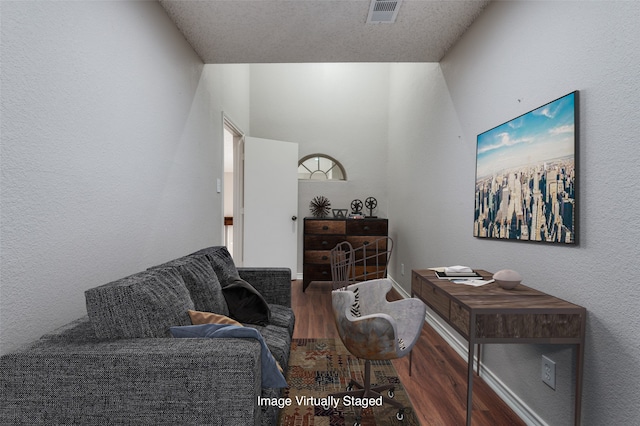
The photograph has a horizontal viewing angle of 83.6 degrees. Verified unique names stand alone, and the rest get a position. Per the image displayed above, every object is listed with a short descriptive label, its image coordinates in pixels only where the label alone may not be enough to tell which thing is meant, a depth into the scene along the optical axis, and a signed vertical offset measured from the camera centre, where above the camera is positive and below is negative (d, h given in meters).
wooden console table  1.48 -0.45
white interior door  4.97 +0.17
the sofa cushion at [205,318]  1.58 -0.47
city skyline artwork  1.59 +0.22
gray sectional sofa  1.08 -0.52
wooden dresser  4.84 -0.27
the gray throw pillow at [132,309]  1.26 -0.35
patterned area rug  1.87 -1.05
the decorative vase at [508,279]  1.78 -0.30
